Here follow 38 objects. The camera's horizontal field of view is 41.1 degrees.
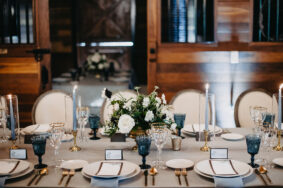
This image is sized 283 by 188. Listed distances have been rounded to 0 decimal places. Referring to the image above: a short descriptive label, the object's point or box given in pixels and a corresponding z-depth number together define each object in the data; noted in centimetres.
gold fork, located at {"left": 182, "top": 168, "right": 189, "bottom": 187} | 176
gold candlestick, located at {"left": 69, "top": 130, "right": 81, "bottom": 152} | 220
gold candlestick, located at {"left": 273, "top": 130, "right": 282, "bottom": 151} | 221
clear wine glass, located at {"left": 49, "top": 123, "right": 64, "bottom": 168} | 191
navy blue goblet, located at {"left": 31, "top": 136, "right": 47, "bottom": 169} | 187
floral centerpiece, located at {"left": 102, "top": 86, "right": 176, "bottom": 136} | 216
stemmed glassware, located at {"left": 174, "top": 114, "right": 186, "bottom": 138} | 246
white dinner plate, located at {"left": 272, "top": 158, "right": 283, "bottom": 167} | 188
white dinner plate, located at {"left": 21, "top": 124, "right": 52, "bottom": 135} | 258
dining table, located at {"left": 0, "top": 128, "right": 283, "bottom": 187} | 170
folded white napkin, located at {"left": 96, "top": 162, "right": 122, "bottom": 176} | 176
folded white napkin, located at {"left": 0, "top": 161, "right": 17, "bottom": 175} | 181
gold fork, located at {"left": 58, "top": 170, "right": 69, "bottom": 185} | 176
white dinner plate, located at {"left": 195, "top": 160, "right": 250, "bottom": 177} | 175
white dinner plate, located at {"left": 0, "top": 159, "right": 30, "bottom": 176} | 178
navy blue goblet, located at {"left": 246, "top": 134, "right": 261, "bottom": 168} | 188
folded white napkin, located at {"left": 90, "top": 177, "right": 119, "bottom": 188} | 164
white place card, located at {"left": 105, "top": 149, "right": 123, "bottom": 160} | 200
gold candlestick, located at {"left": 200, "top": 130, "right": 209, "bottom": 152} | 219
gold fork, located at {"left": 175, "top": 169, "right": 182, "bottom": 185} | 179
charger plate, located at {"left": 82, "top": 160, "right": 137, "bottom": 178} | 175
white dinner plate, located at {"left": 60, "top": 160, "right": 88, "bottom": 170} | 186
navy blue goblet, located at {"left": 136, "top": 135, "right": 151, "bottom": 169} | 184
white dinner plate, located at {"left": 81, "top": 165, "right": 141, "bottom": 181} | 172
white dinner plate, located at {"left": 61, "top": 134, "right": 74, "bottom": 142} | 242
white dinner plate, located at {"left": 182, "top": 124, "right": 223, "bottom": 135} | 257
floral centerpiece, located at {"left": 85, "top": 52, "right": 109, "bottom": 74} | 563
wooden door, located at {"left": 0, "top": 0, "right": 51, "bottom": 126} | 423
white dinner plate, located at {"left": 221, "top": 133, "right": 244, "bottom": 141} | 242
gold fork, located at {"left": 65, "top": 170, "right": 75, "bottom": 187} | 177
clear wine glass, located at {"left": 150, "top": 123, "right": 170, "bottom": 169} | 188
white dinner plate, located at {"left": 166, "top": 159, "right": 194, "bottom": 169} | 188
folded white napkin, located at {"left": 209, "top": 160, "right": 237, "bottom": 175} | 177
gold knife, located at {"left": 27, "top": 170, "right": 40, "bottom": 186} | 171
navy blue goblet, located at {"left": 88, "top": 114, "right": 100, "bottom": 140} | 249
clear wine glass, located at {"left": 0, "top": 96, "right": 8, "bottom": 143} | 237
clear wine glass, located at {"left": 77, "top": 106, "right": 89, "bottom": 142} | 238
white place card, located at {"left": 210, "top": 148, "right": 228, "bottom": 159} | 200
